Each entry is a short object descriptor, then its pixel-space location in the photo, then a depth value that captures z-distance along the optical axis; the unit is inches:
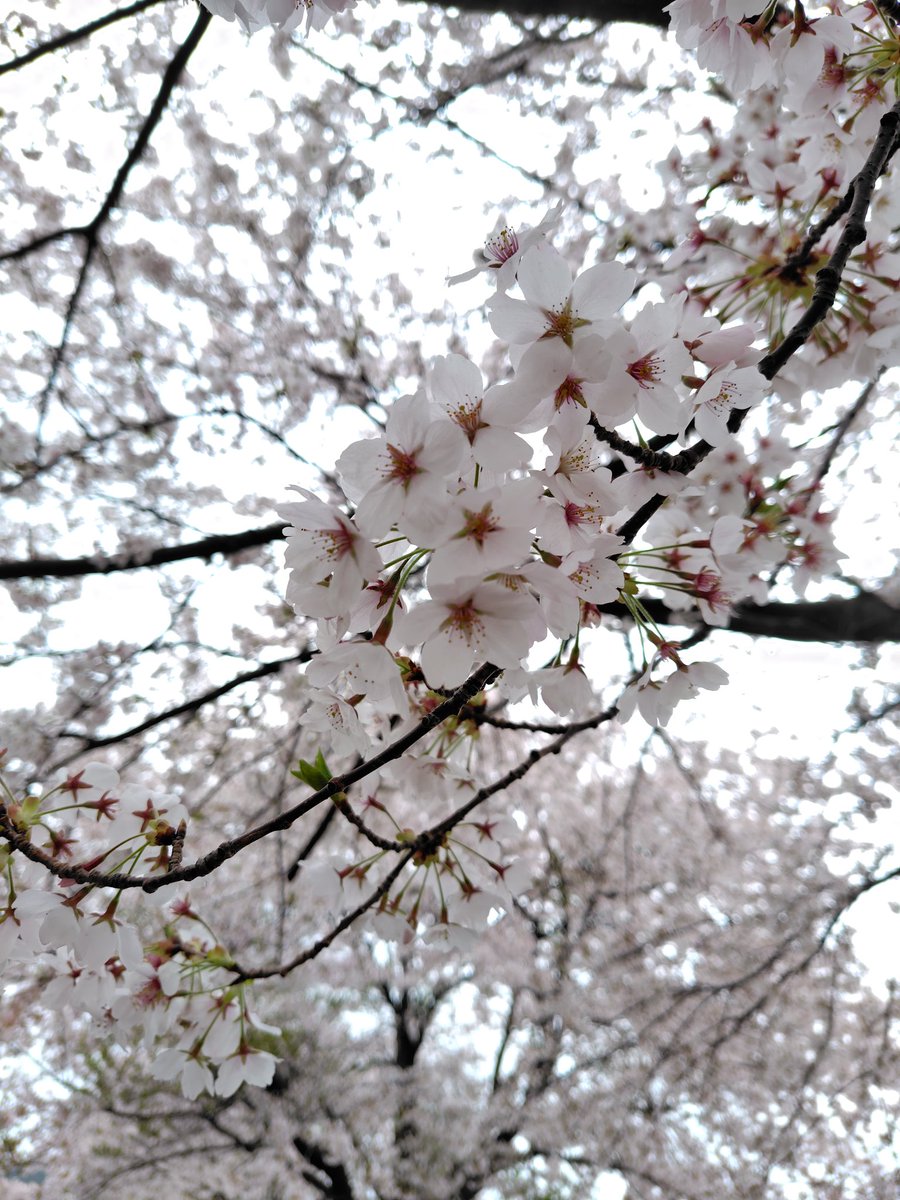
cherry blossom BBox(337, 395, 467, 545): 10.1
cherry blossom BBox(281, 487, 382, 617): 10.9
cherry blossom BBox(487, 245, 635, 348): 10.4
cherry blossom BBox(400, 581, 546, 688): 10.5
